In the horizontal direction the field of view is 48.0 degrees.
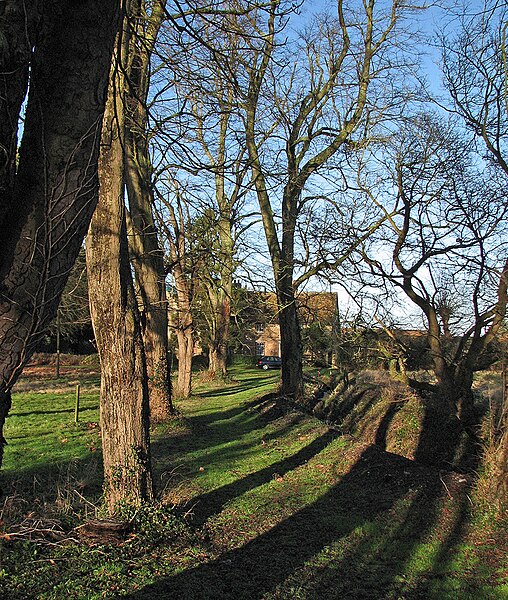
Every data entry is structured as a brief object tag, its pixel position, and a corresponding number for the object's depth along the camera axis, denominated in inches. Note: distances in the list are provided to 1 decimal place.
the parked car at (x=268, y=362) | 1919.5
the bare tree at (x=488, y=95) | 427.4
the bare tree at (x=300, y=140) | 655.1
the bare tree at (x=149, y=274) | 523.5
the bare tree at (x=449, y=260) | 486.3
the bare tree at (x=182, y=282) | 528.9
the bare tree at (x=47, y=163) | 113.2
